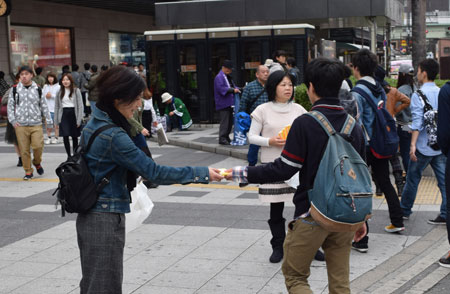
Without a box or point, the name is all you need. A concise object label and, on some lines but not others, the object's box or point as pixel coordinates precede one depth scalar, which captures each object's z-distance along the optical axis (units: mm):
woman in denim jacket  3516
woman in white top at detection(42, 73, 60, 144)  15704
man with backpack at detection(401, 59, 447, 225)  6898
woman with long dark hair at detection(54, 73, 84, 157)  12641
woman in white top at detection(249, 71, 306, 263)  5699
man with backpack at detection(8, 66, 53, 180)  10461
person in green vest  16766
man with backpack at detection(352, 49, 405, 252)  6309
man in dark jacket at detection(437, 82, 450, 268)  5402
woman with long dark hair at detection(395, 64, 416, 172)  9203
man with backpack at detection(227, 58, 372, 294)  3471
